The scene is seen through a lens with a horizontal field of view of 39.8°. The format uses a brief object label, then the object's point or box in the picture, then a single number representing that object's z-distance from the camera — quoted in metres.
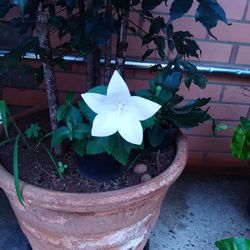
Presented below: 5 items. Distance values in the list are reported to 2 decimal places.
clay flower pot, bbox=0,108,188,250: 0.85
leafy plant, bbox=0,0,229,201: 0.80
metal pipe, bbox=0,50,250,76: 1.35
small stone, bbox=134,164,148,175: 0.99
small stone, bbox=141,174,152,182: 0.95
